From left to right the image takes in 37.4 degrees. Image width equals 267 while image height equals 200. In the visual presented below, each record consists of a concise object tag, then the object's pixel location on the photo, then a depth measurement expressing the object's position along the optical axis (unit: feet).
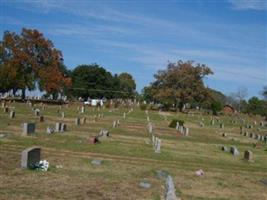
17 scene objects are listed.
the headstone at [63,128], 85.20
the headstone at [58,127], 83.68
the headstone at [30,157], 40.30
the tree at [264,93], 310.37
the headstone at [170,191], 31.05
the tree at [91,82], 344.26
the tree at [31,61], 220.22
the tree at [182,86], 252.73
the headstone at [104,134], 82.12
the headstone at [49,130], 79.61
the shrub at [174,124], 134.25
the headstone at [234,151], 71.81
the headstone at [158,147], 65.13
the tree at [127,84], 422.31
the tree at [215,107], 275.32
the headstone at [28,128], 72.28
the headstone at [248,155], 65.78
